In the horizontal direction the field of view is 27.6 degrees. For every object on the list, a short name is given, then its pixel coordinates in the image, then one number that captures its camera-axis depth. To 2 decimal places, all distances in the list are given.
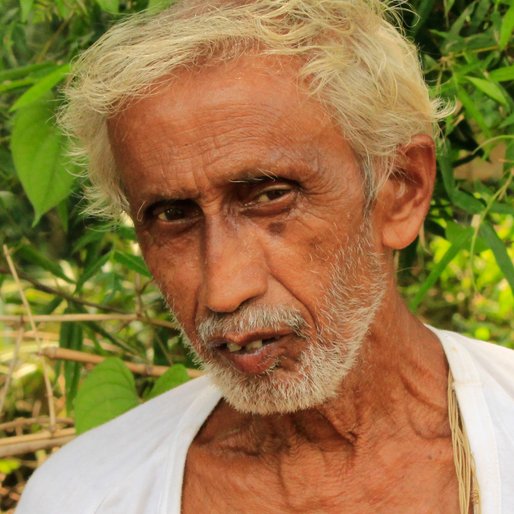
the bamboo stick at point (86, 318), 2.68
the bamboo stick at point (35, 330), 2.55
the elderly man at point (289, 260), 1.83
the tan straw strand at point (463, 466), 1.83
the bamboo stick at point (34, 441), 2.60
